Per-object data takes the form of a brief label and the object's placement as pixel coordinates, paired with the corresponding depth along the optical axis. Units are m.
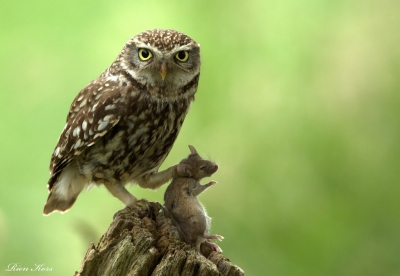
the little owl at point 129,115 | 6.15
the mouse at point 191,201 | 5.39
